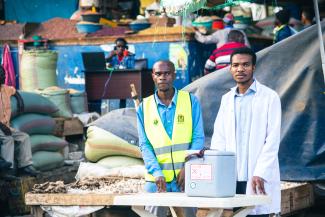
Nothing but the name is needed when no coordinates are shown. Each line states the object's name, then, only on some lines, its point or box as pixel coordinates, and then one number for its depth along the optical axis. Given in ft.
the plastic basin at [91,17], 51.16
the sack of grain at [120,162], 31.86
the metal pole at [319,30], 24.17
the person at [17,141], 34.96
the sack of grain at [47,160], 37.69
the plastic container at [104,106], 47.21
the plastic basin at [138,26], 48.96
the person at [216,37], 44.52
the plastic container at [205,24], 48.08
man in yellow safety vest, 21.52
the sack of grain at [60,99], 44.39
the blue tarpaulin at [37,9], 59.93
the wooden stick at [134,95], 34.89
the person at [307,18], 48.21
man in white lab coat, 19.76
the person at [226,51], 39.42
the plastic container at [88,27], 50.60
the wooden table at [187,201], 17.83
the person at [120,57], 45.62
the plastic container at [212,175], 18.25
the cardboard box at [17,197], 33.17
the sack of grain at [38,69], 48.55
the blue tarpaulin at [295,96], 28.32
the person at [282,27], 40.96
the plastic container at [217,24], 48.11
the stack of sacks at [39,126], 37.14
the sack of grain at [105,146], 31.94
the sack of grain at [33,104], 36.70
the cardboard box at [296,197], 25.98
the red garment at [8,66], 51.01
